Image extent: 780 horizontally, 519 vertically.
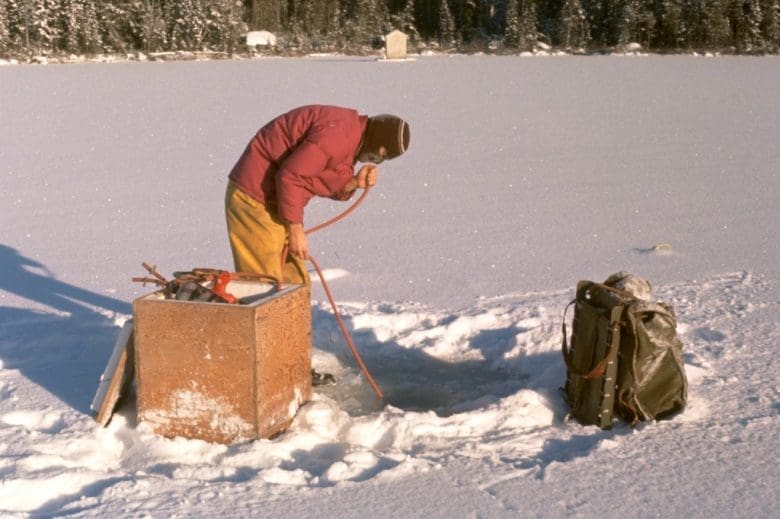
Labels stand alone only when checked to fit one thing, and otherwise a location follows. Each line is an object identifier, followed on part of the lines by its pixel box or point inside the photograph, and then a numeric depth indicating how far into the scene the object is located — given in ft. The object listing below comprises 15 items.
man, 13.08
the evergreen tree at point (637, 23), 168.35
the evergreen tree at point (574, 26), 169.68
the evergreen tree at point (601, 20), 176.76
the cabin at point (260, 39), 164.60
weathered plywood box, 11.86
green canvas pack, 12.21
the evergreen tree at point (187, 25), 164.86
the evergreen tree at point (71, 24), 156.76
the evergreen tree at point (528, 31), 168.90
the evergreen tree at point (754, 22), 156.56
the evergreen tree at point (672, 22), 164.55
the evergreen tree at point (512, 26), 172.45
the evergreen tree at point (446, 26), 189.67
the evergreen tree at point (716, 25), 158.30
